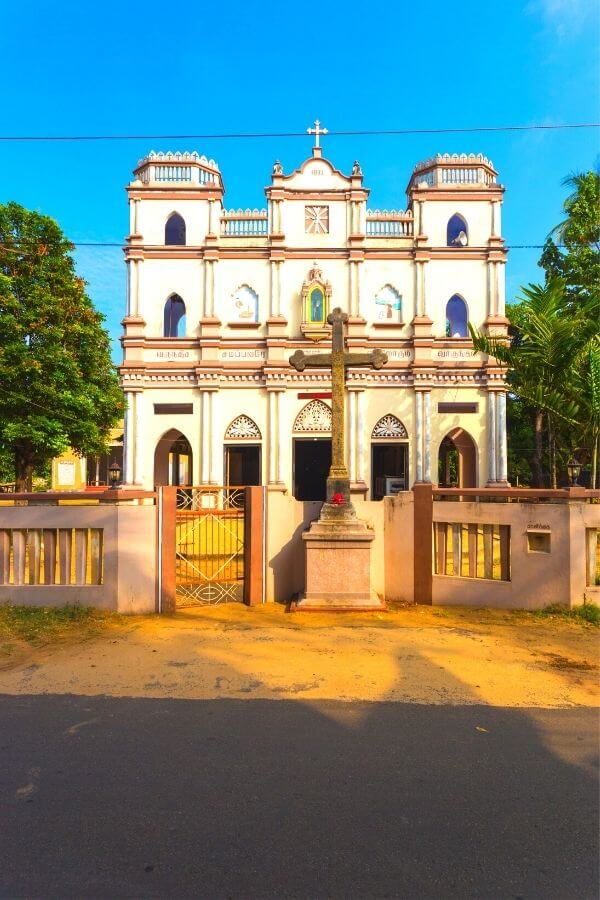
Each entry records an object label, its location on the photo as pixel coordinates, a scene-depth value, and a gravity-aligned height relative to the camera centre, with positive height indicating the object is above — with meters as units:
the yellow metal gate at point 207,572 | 7.54 -1.75
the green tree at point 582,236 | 13.85 +6.51
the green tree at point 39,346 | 13.31 +3.37
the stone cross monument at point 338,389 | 7.56 +1.28
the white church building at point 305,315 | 16.78 +5.23
